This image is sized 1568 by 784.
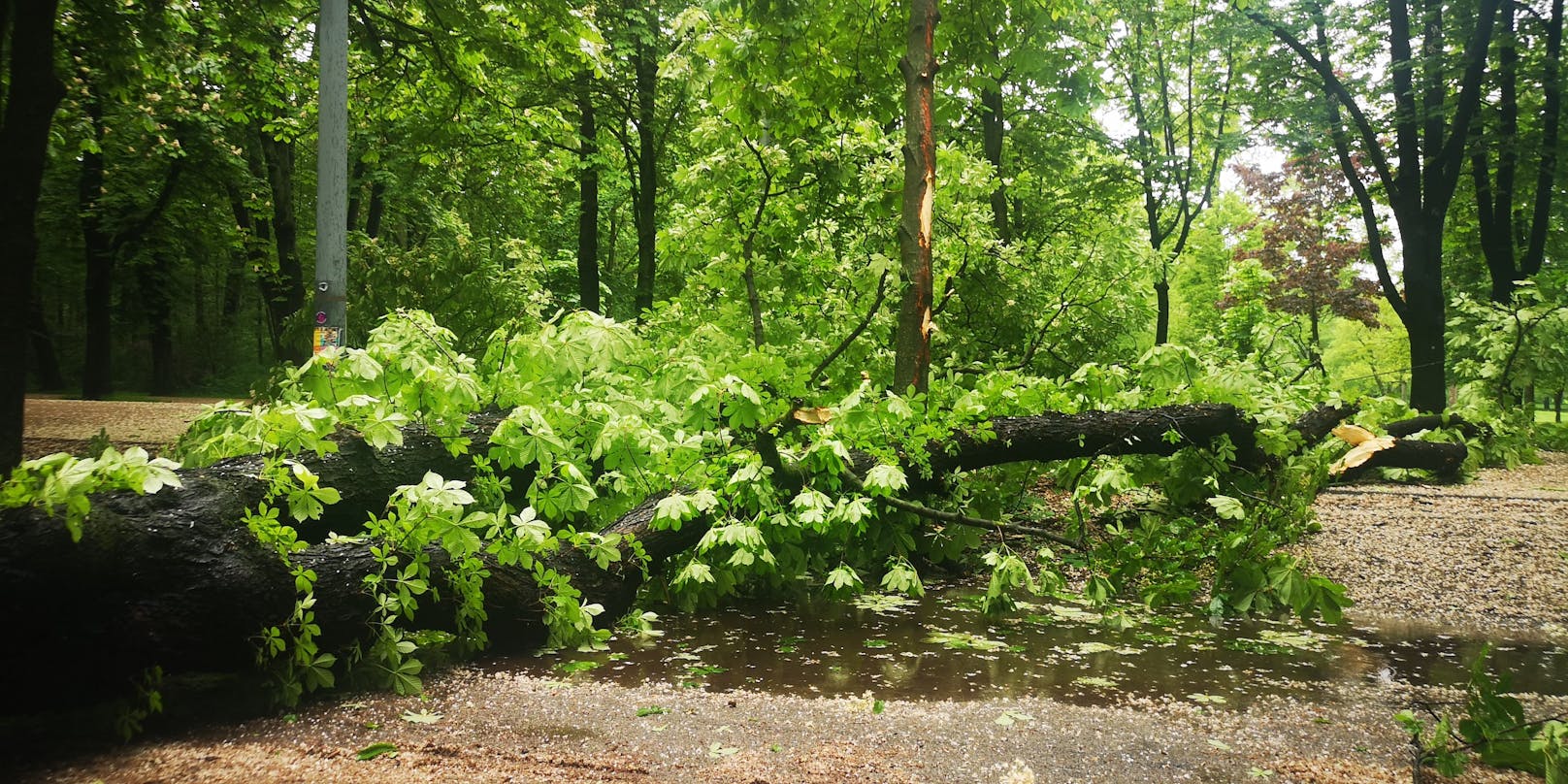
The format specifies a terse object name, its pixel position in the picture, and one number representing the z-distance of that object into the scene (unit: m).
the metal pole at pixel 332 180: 6.50
